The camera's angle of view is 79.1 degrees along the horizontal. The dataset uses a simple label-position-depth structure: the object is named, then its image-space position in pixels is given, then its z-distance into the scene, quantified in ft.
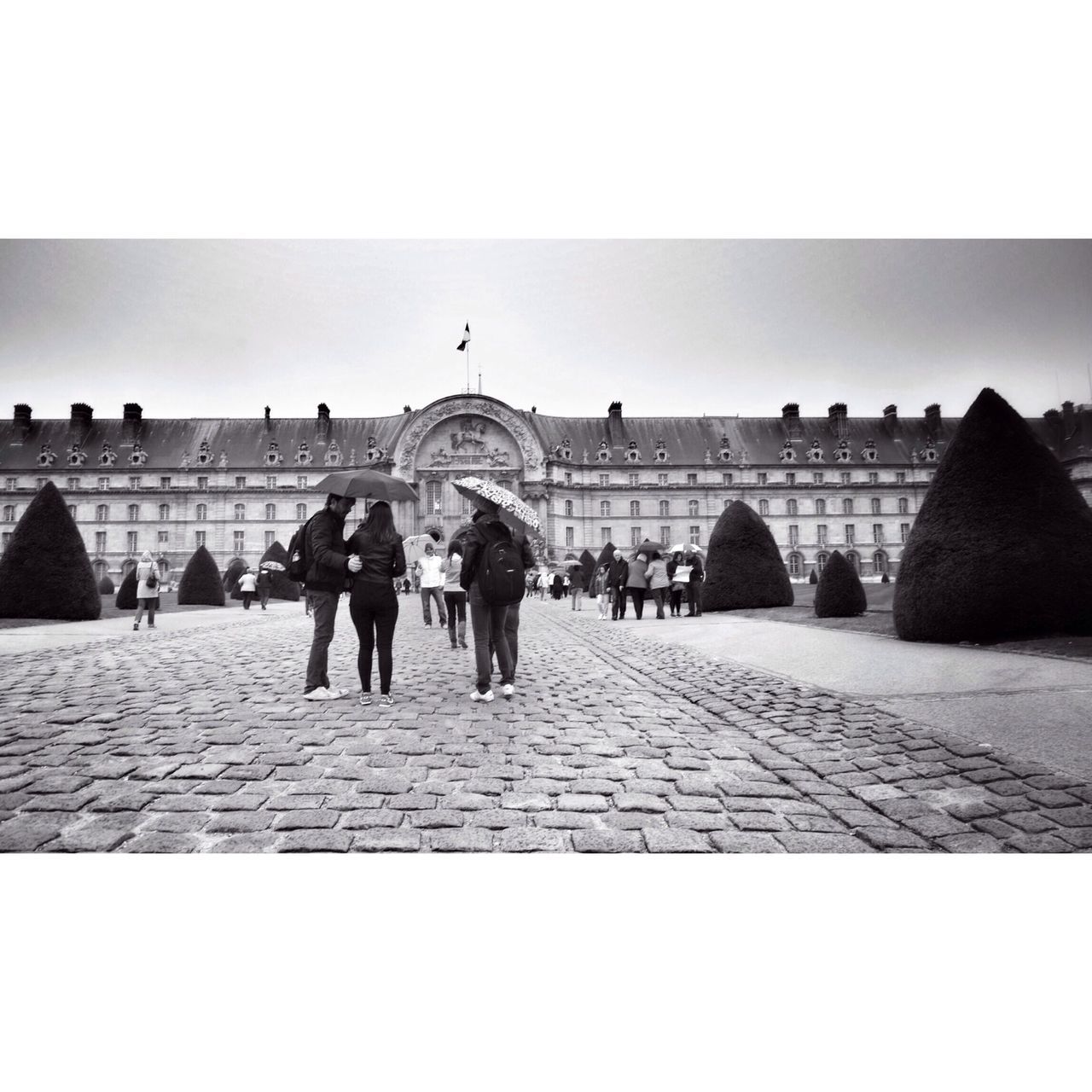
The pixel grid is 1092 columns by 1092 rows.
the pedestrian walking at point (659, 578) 53.88
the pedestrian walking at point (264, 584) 66.49
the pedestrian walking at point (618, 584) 55.11
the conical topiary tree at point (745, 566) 54.54
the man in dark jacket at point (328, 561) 16.88
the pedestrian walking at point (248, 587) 57.52
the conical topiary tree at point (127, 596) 55.83
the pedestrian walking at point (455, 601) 34.58
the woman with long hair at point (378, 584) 17.63
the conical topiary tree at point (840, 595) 41.65
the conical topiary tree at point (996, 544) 19.08
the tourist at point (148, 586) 42.29
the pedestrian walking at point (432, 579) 43.65
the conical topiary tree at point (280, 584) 79.30
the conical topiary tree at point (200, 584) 70.79
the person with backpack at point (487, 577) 18.74
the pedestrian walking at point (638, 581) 53.98
